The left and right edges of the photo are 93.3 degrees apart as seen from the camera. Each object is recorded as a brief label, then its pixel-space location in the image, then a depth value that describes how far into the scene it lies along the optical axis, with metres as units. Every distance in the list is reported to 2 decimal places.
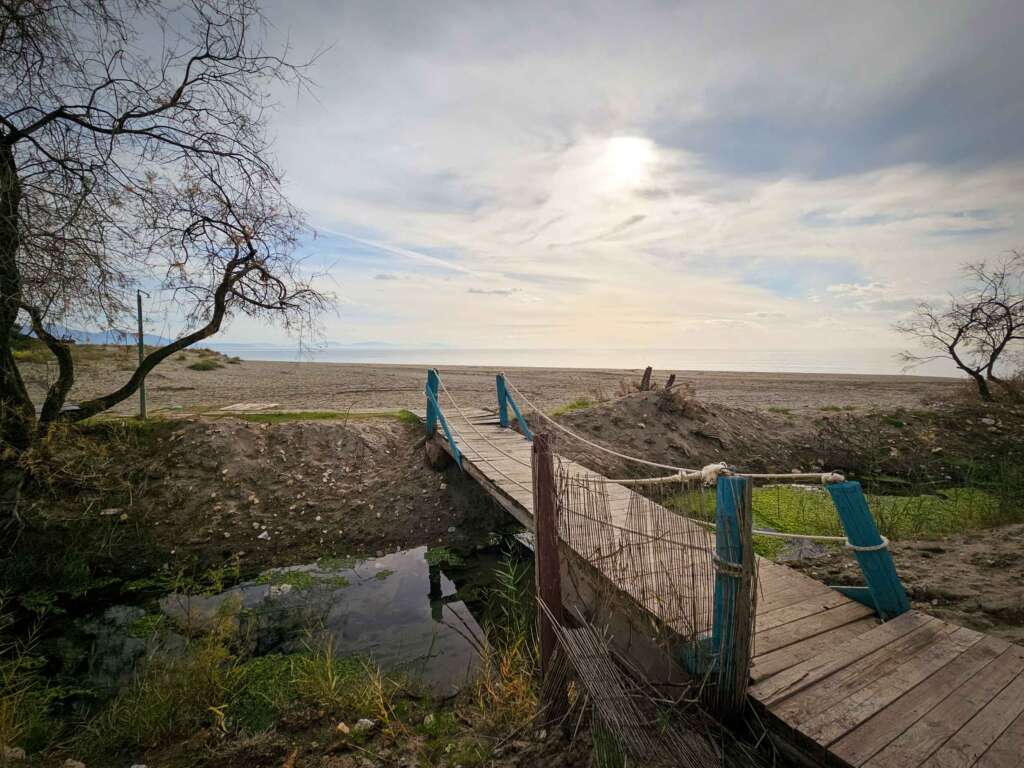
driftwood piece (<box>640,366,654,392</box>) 12.30
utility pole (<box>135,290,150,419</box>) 7.98
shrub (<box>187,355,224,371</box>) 25.26
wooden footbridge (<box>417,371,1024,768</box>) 2.14
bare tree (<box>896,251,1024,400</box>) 12.80
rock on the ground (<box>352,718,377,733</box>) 3.58
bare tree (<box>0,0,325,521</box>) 5.12
